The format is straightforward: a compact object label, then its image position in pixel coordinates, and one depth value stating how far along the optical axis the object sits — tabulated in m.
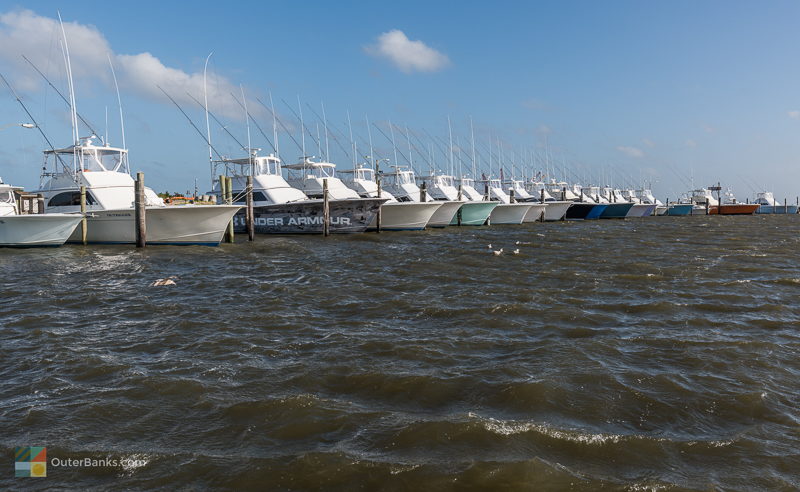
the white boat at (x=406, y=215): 28.58
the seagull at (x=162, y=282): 11.96
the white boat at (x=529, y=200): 43.69
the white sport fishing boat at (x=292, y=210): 26.02
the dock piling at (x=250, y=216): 22.77
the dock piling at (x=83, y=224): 19.65
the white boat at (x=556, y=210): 45.91
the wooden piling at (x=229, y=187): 25.70
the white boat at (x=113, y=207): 19.91
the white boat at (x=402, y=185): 39.81
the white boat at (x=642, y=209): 60.34
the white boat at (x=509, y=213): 39.69
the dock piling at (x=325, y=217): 25.24
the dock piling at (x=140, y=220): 18.69
